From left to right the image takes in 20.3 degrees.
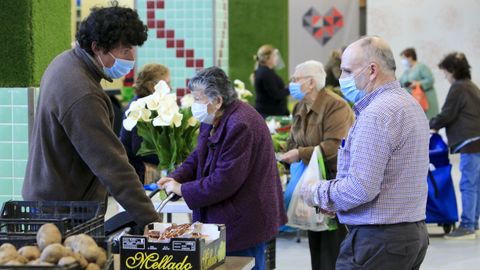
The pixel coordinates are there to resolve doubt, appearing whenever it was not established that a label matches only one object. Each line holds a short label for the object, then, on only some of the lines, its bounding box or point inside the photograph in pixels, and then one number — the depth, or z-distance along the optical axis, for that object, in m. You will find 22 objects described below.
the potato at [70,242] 3.82
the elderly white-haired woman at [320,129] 8.26
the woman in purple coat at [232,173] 6.21
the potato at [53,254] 3.61
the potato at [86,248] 3.78
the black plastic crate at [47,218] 4.10
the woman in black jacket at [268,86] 15.82
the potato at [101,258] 3.81
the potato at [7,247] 3.75
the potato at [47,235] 3.80
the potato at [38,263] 3.54
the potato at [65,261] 3.55
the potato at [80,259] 3.67
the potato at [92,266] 3.72
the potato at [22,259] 3.65
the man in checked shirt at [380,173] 4.85
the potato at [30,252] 3.71
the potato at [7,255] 3.62
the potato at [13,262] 3.57
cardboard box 4.44
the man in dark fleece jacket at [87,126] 4.82
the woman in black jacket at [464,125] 12.30
